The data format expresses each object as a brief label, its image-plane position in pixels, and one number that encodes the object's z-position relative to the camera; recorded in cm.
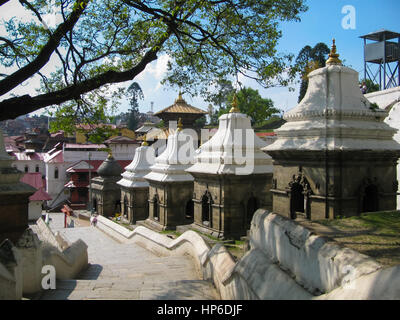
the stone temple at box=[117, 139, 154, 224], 2297
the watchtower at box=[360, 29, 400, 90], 2014
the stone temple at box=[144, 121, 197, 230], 1839
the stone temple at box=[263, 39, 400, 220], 952
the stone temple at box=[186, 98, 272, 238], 1423
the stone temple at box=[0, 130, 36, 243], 835
